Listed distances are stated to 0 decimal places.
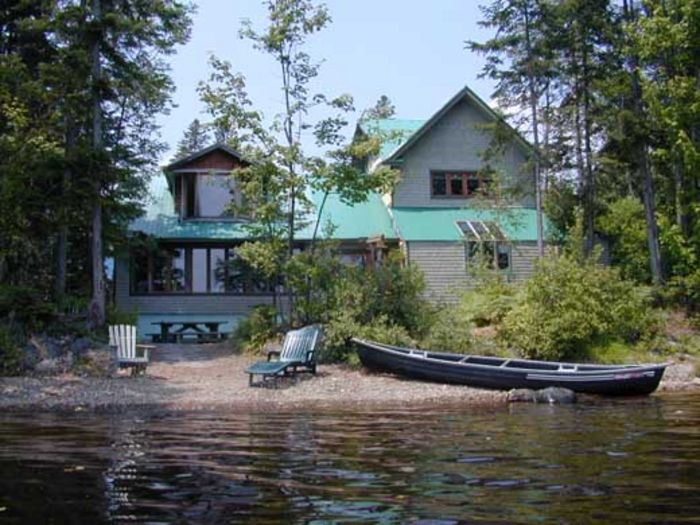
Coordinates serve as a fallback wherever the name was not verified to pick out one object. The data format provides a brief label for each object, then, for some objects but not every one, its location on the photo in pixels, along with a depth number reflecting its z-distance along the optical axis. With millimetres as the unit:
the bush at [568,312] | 19172
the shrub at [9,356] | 16734
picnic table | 25188
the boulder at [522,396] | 14875
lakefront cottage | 26641
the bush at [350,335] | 18469
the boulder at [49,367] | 16984
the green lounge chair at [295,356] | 16438
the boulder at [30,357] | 17094
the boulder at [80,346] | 18328
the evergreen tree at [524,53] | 25547
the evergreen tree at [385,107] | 66419
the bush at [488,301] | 22125
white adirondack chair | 17750
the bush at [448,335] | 18906
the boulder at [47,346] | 17859
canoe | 15344
